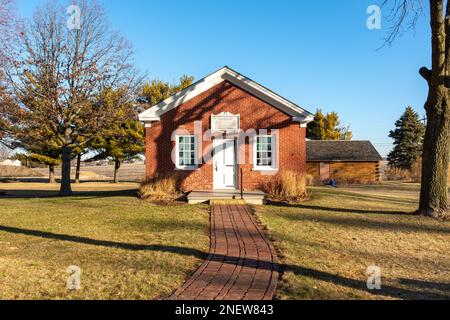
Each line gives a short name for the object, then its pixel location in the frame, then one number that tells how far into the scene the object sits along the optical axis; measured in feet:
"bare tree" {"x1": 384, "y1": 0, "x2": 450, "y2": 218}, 35.40
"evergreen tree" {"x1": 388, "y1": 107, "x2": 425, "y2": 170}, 140.46
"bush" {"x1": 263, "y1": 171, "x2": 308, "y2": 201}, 47.03
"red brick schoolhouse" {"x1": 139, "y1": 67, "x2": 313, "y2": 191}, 51.34
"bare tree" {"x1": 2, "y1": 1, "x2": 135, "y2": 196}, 61.00
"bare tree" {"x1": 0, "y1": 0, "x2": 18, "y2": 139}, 58.65
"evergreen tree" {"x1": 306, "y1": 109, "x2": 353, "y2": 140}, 158.20
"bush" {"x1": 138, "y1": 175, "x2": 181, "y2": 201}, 47.50
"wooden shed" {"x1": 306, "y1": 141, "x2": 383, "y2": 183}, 121.49
